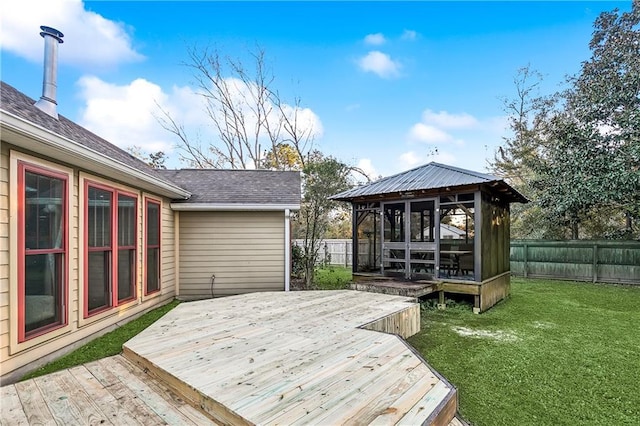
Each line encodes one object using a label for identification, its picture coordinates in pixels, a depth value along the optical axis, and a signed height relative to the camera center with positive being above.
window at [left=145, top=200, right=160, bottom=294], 5.63 -0.54
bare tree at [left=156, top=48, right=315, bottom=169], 16.25 +5.13
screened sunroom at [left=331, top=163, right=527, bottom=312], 6.24 -0.07
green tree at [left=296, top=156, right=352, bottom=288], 9.44 +0.75
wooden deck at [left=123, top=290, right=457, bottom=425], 1.95 -1.21
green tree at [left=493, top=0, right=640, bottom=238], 8.96 +1.94
